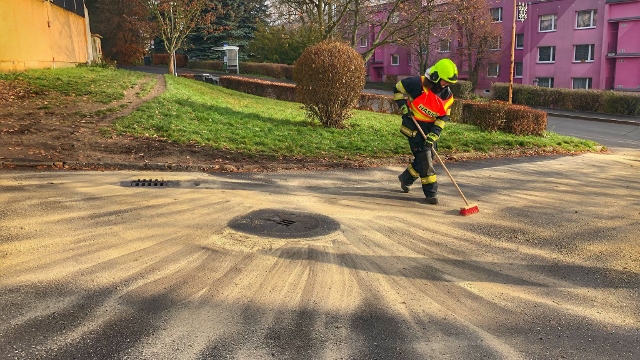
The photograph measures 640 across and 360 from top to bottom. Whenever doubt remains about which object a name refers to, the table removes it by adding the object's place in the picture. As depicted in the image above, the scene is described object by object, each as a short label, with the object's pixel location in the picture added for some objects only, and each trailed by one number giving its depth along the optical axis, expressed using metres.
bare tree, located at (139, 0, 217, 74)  32.12
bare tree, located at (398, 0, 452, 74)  26.22
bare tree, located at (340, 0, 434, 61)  26.23
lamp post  29.87
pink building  36.94
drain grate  7.48
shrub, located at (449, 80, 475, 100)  37.78
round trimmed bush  13.21
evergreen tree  52.34
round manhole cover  5.73
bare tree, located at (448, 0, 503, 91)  41.68
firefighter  7.34
